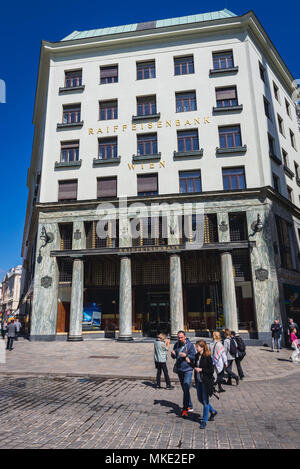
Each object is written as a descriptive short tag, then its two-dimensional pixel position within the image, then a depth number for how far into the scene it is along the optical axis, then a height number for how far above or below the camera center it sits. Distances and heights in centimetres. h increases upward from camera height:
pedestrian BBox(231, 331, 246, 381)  1046 -123
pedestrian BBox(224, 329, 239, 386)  1008 -114
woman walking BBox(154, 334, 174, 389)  952 -114
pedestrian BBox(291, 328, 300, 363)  1414 -161
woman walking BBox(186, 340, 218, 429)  626 -124
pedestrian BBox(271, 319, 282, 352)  1688 -82
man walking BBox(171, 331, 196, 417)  685 -110
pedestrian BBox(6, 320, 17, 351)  1738 -78
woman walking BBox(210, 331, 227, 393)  854 -106
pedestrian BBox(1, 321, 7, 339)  2931 -101
